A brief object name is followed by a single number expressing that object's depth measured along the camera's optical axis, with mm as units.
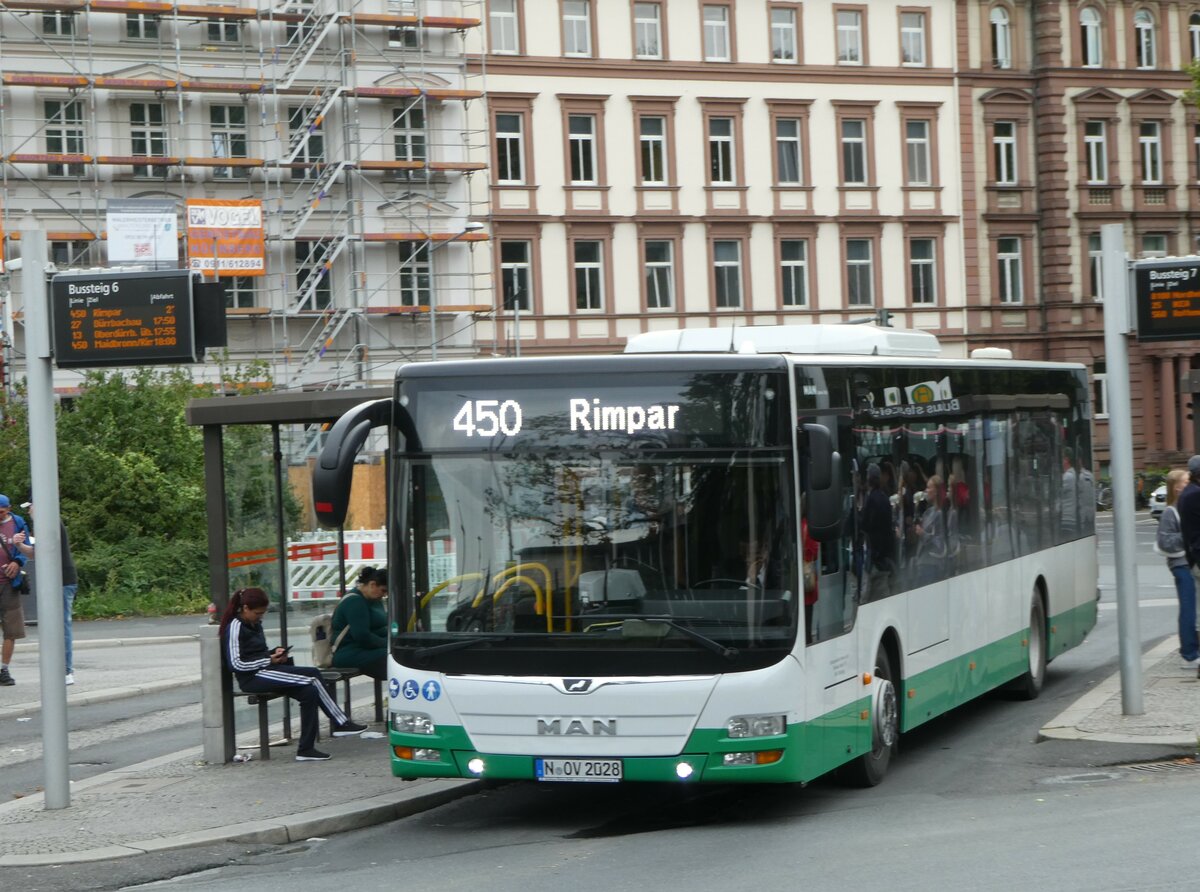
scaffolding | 45000
